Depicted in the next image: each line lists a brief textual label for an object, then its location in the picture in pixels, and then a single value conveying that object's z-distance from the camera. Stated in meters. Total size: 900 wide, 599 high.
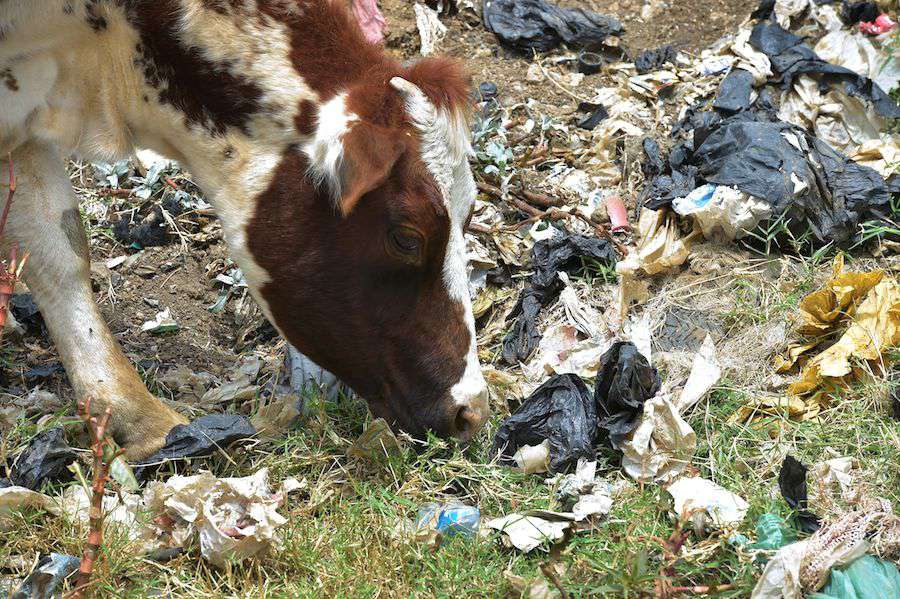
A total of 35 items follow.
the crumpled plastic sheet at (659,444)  3.58
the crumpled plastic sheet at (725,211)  4.75
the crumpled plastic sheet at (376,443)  3.71
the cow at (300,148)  3.36
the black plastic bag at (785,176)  4.74
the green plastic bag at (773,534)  3.07
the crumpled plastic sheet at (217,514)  3.12
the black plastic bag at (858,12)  6.17
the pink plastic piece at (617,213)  5.20
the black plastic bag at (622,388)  3.71
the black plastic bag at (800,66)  5.54
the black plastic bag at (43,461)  3.48
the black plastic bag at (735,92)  5.60
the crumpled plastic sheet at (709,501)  3.23
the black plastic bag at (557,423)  3.65
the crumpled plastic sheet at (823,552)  2.89
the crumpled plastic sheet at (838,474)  3.32
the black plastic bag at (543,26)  6.63
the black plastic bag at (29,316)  4.61
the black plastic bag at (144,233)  5.23
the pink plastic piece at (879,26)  6.06
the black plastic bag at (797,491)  3.14
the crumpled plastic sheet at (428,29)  6.44
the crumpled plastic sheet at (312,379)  4.13
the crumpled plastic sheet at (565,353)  4.26
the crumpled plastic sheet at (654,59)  6.46
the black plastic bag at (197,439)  3.66
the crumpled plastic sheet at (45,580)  2.93
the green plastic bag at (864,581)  2.85
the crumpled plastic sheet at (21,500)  3.27
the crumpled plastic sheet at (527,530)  3.22
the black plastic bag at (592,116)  6.06
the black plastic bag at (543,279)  4.53
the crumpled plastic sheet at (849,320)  3.89
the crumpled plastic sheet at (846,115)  5.32
